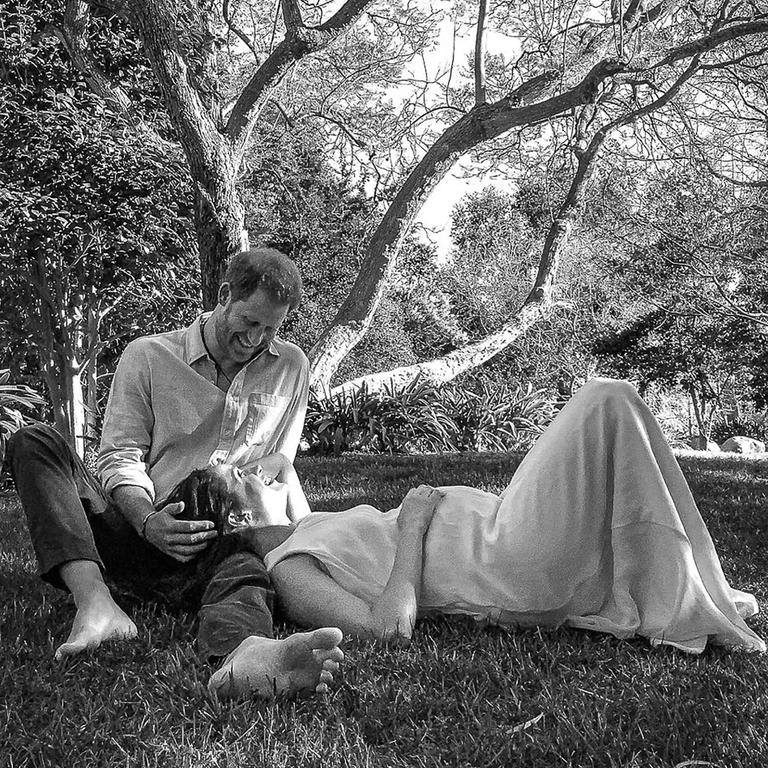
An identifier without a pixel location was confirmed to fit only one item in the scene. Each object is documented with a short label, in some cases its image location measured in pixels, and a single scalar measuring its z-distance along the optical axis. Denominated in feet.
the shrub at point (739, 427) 62.08
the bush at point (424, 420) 32.78
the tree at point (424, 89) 28.81
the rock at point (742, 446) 48.29
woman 8.41
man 7.97
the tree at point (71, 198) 33.68
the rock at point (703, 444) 54.22
